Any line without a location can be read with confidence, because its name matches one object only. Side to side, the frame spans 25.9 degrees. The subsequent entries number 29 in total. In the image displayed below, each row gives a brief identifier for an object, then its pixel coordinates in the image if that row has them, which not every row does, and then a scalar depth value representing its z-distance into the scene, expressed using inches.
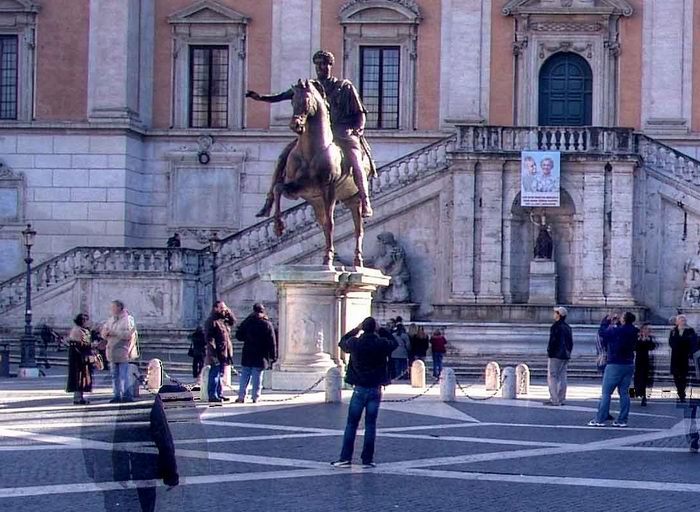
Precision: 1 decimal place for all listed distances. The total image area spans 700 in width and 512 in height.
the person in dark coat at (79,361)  959.6
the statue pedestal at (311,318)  1020.5
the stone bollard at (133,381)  877.2
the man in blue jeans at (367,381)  645.3
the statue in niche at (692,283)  1533.0
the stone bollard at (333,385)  954.7
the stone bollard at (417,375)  1182.3
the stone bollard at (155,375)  1070.0
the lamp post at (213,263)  1577.3
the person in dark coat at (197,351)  1278.3
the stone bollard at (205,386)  952.3
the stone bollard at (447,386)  1028.5
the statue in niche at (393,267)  1574.8
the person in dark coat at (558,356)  1011.3
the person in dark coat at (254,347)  948.0
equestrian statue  994.1
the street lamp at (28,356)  1327.5
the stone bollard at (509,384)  1065.5
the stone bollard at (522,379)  1129.4
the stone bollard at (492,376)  1147.9
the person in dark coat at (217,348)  954.7
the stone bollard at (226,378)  1006.3
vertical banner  1533.0
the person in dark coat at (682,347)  1065.5
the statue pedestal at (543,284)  1561.3
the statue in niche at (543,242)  1562.5
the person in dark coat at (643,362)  1065.5
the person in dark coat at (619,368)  851.4
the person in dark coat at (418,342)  1352.1
